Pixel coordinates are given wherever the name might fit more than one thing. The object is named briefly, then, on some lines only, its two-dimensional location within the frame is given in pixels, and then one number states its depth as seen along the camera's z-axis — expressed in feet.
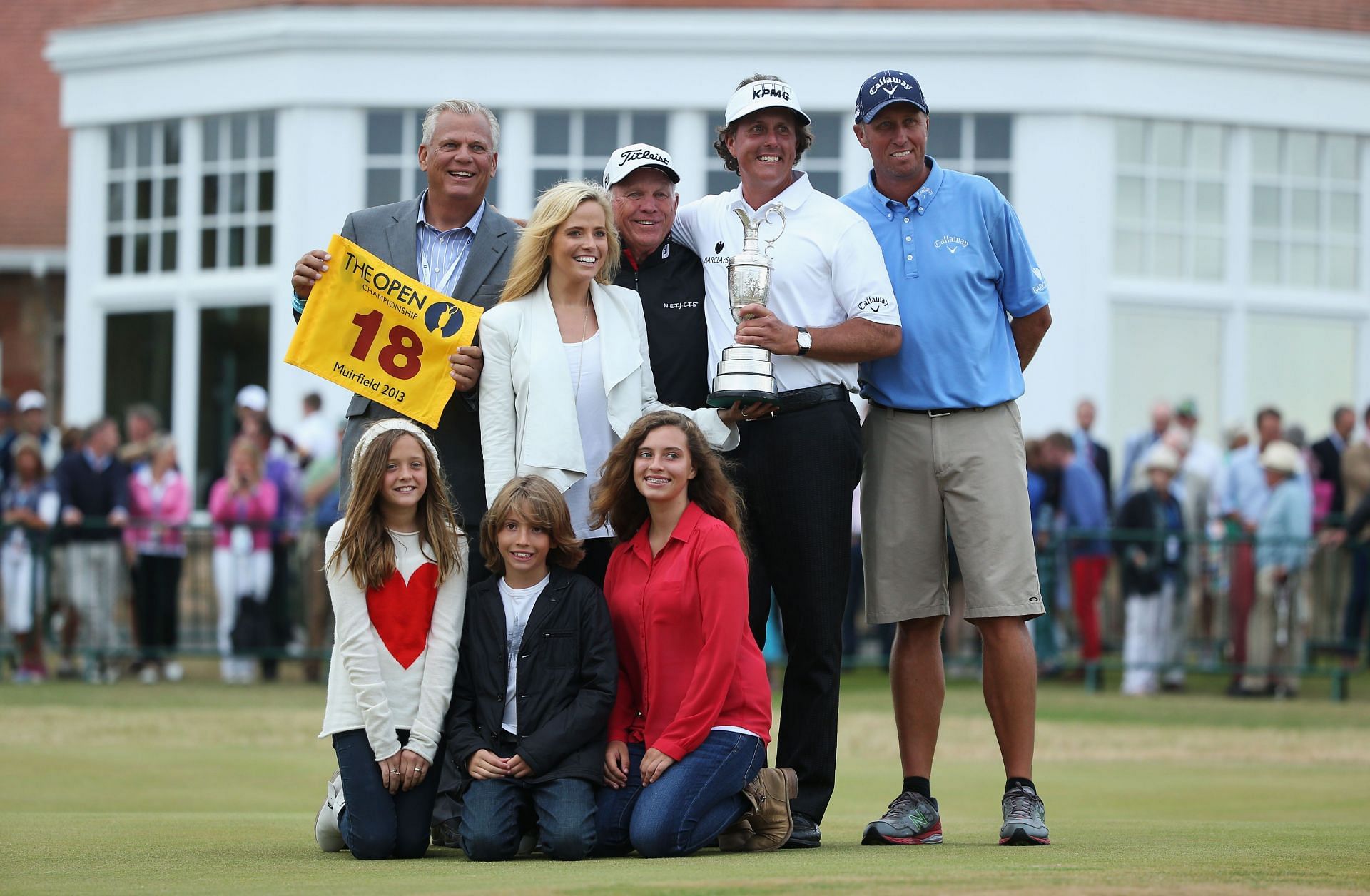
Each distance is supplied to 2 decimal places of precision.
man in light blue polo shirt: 41.34
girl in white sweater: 39.93
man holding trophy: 40.65
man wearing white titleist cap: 42.16
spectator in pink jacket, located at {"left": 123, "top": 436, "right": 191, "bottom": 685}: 95.55
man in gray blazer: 43.42
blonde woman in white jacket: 40.75
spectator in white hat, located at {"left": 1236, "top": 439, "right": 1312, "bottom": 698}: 91.30
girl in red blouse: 38.99
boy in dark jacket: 38.83
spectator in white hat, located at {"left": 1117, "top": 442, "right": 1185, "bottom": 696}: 92.99
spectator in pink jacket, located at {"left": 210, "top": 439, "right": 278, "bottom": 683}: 95.61
